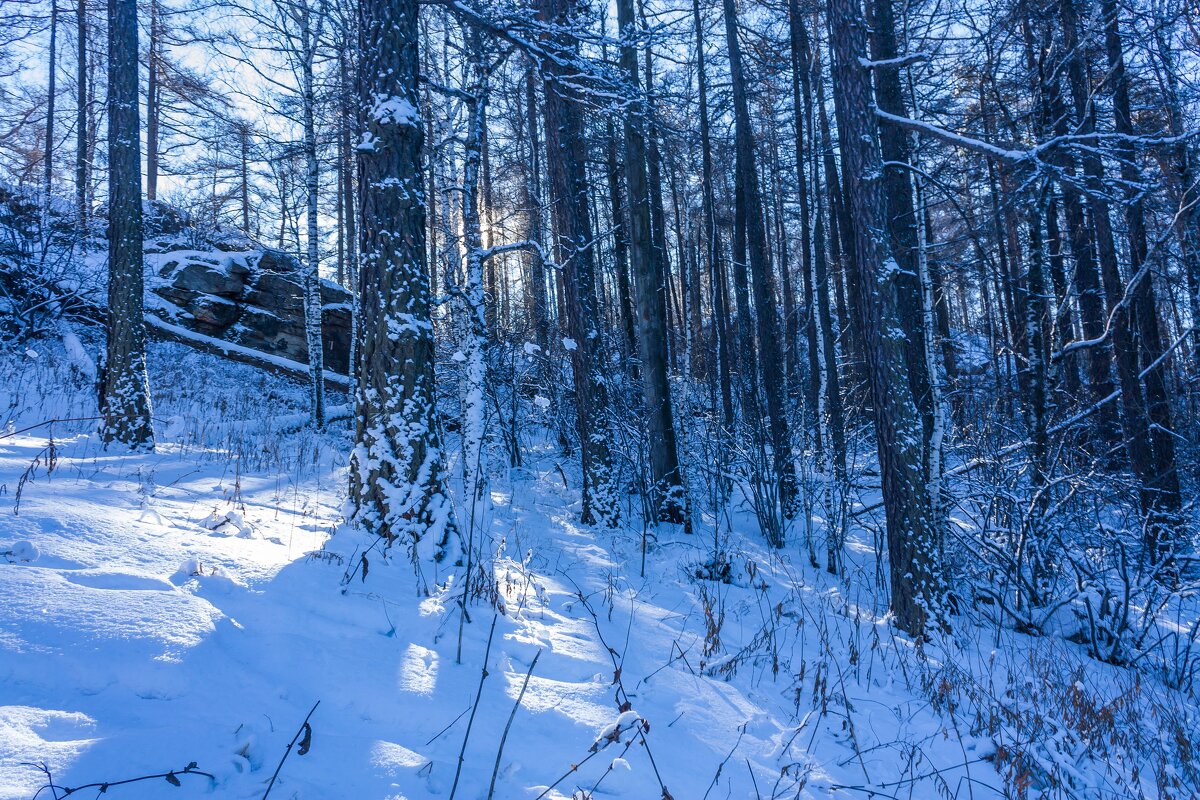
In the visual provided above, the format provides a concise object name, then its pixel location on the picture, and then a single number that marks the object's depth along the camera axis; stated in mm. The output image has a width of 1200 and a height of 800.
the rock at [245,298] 13922
